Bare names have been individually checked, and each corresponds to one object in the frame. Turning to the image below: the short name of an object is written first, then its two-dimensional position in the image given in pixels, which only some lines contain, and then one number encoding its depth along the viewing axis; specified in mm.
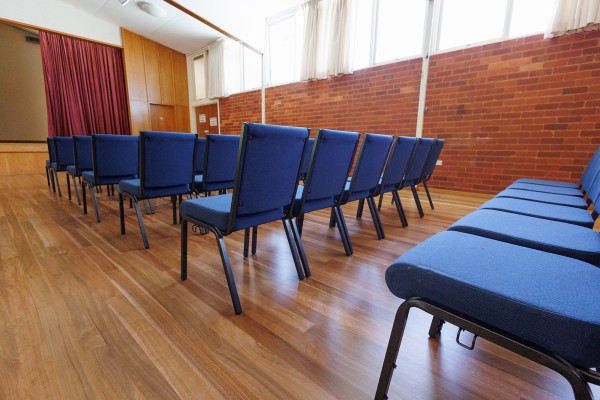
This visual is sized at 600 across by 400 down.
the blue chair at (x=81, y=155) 2695
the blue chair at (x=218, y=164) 1933
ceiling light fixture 5742
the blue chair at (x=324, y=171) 1433
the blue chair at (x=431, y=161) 2850
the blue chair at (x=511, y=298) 462
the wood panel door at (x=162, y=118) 8078
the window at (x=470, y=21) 3420
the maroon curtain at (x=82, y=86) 6121
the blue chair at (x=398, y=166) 2057
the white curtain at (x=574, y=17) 2771
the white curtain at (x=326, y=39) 4605
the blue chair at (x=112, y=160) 2123
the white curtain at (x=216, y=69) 7273
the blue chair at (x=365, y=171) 1719
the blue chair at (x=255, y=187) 1071
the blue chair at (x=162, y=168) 1724
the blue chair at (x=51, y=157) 3563
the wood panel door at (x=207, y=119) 8034
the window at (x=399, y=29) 4016
